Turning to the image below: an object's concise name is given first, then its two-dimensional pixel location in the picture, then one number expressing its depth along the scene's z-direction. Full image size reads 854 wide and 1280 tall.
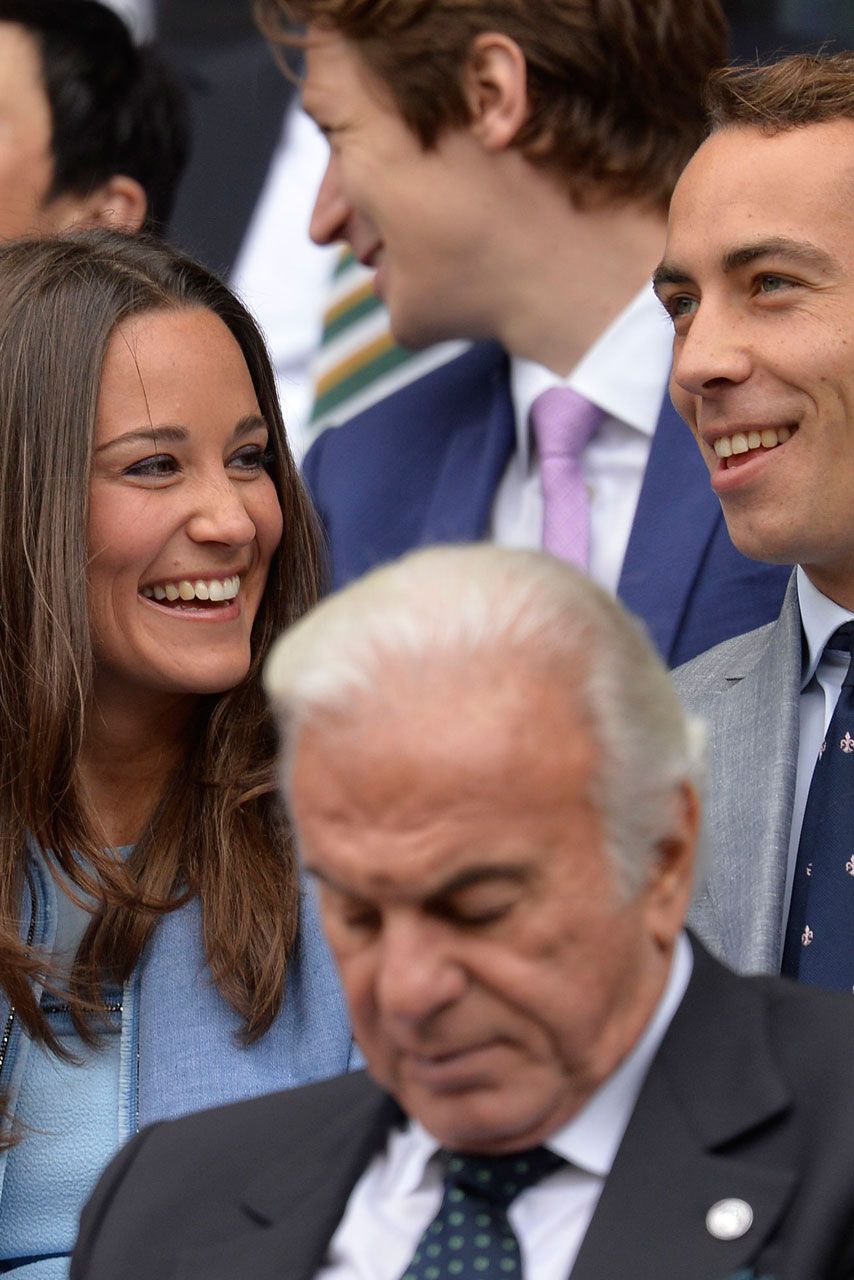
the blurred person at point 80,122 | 9.03
